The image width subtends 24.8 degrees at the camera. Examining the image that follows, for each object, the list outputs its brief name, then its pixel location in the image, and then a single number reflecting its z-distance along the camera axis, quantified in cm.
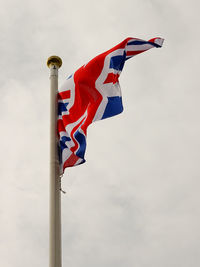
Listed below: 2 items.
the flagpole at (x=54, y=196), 961
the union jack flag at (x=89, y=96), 1108
